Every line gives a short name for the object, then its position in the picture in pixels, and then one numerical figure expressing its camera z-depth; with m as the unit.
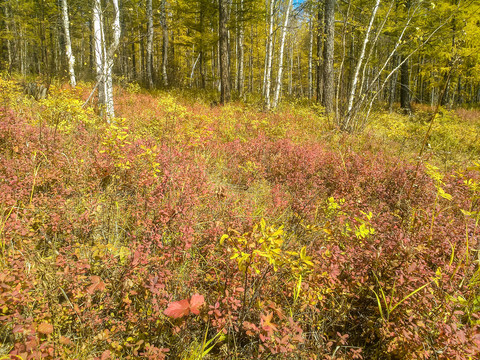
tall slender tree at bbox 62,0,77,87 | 10.56
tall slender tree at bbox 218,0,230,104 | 11.08
